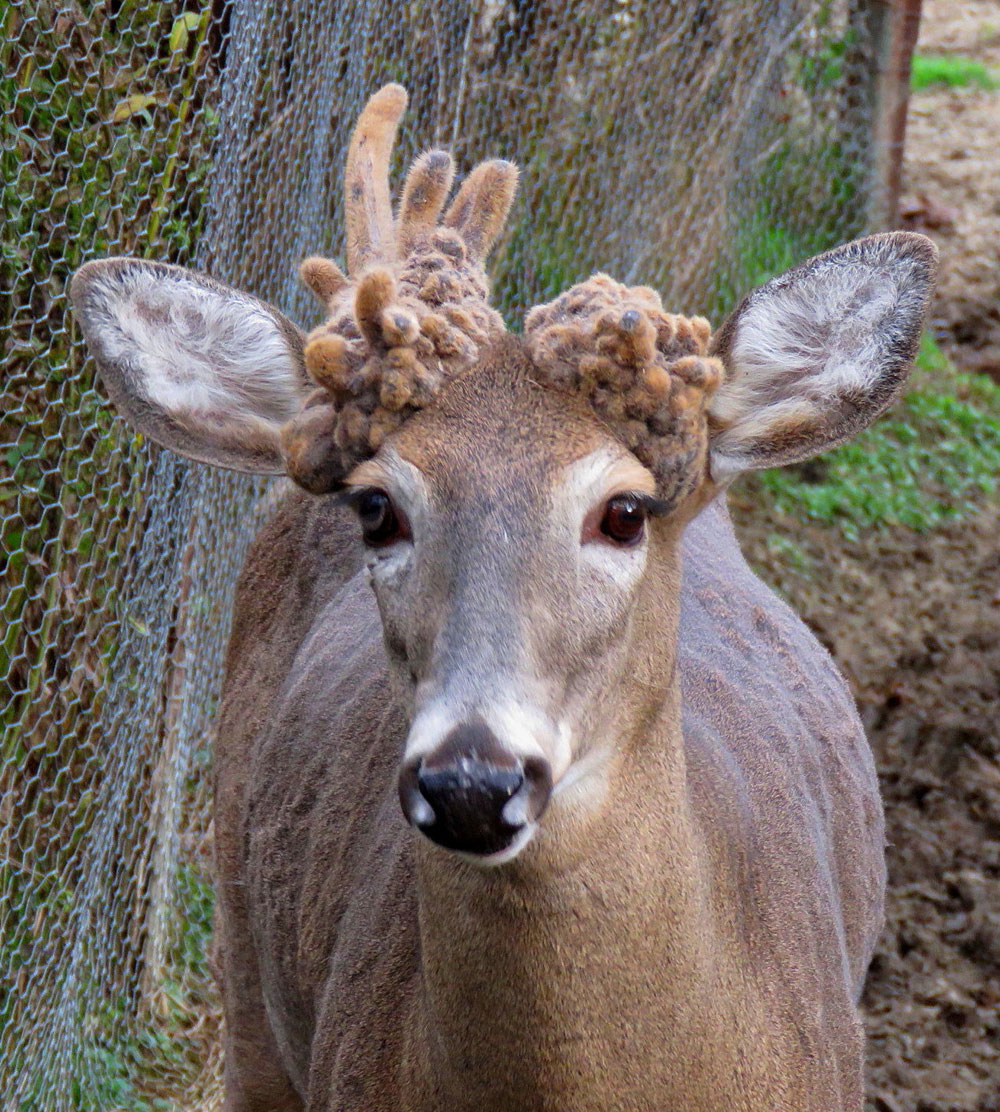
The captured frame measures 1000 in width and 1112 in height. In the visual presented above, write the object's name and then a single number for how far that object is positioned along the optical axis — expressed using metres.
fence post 16.58
